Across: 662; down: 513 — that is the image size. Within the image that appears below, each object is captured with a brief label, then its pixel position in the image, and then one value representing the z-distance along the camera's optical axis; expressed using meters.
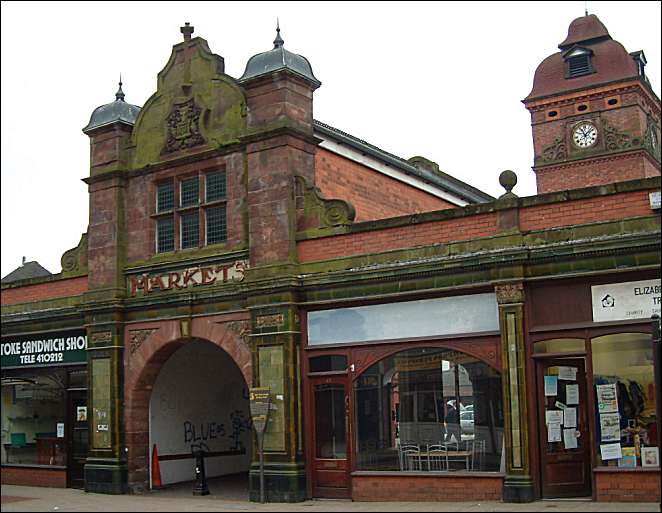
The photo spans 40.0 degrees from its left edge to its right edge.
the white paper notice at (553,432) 14.70
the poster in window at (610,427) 14.23
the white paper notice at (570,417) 14.87
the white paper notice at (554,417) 14.74
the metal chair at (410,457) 15.98
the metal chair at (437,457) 15.68
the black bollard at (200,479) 18.70
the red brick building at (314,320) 14.45
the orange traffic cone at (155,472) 19.91
